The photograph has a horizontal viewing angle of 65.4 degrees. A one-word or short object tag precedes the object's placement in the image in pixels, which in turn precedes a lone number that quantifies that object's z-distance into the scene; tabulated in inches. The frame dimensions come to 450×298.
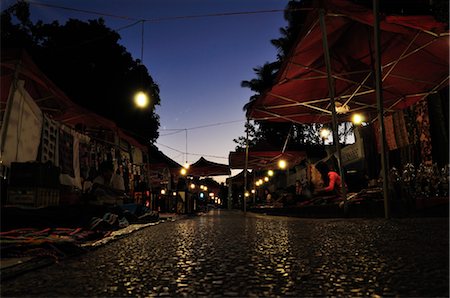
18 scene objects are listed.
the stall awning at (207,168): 1062.4
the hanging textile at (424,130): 328.0
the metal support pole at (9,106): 247.3
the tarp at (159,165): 939.0
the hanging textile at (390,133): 394.0
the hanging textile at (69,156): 351.9
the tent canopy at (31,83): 240.5
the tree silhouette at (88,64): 987.9
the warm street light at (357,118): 482.6
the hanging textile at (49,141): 315.2
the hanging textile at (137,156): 684.3
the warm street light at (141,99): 438.6
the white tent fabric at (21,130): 264.5
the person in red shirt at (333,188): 433.7
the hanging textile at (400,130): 373.4
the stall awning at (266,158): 759.1
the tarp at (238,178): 1424.6
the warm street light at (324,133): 625.9
